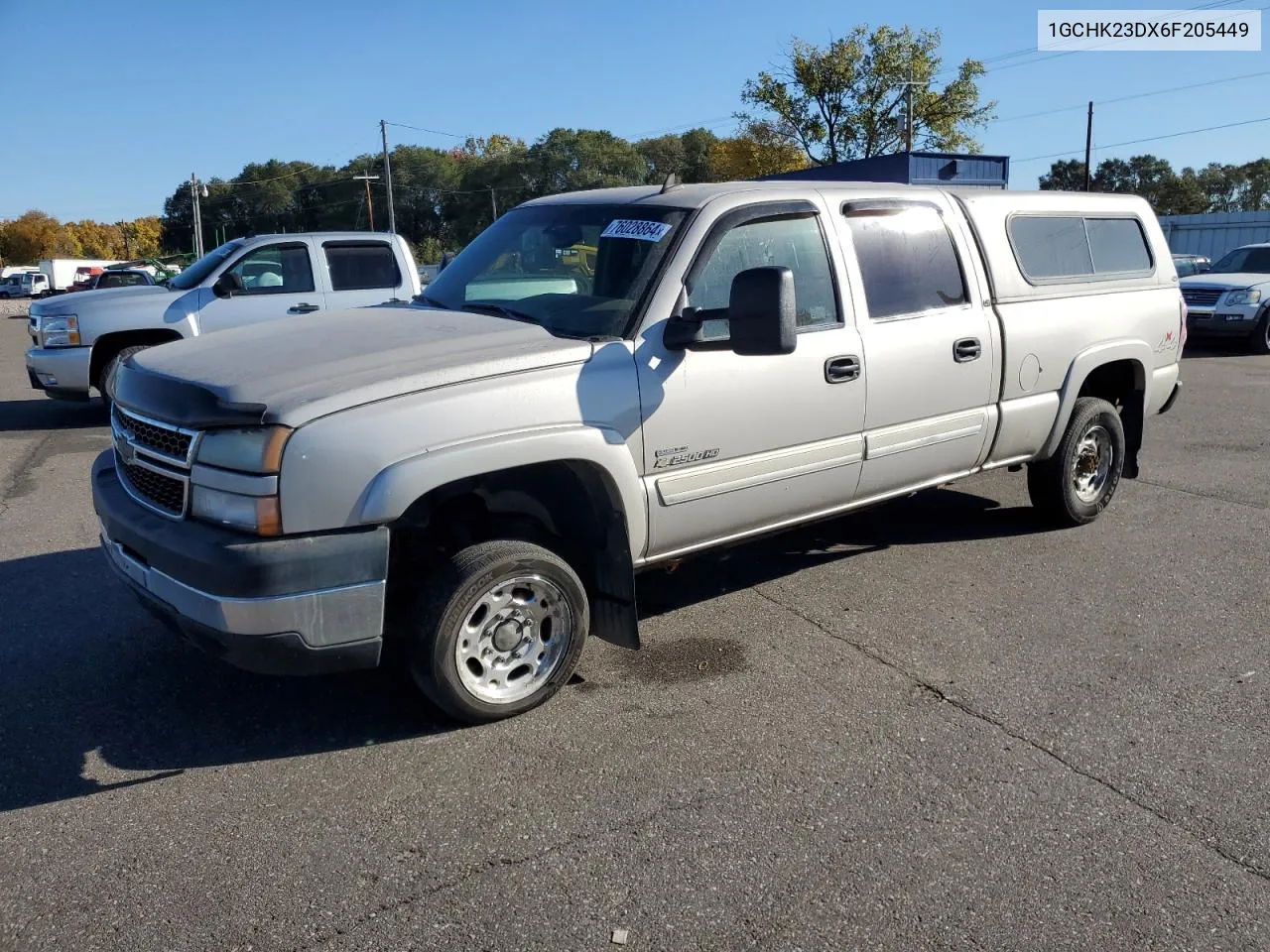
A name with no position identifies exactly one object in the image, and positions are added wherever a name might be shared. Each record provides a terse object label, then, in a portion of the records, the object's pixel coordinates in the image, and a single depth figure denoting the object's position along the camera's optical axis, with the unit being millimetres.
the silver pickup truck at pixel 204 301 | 9938
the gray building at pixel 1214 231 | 38438
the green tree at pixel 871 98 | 45688
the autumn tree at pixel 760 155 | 48688
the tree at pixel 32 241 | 109062
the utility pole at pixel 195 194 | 55575
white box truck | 57844
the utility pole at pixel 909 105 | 40406
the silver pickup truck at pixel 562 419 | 3307
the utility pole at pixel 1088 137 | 46094
